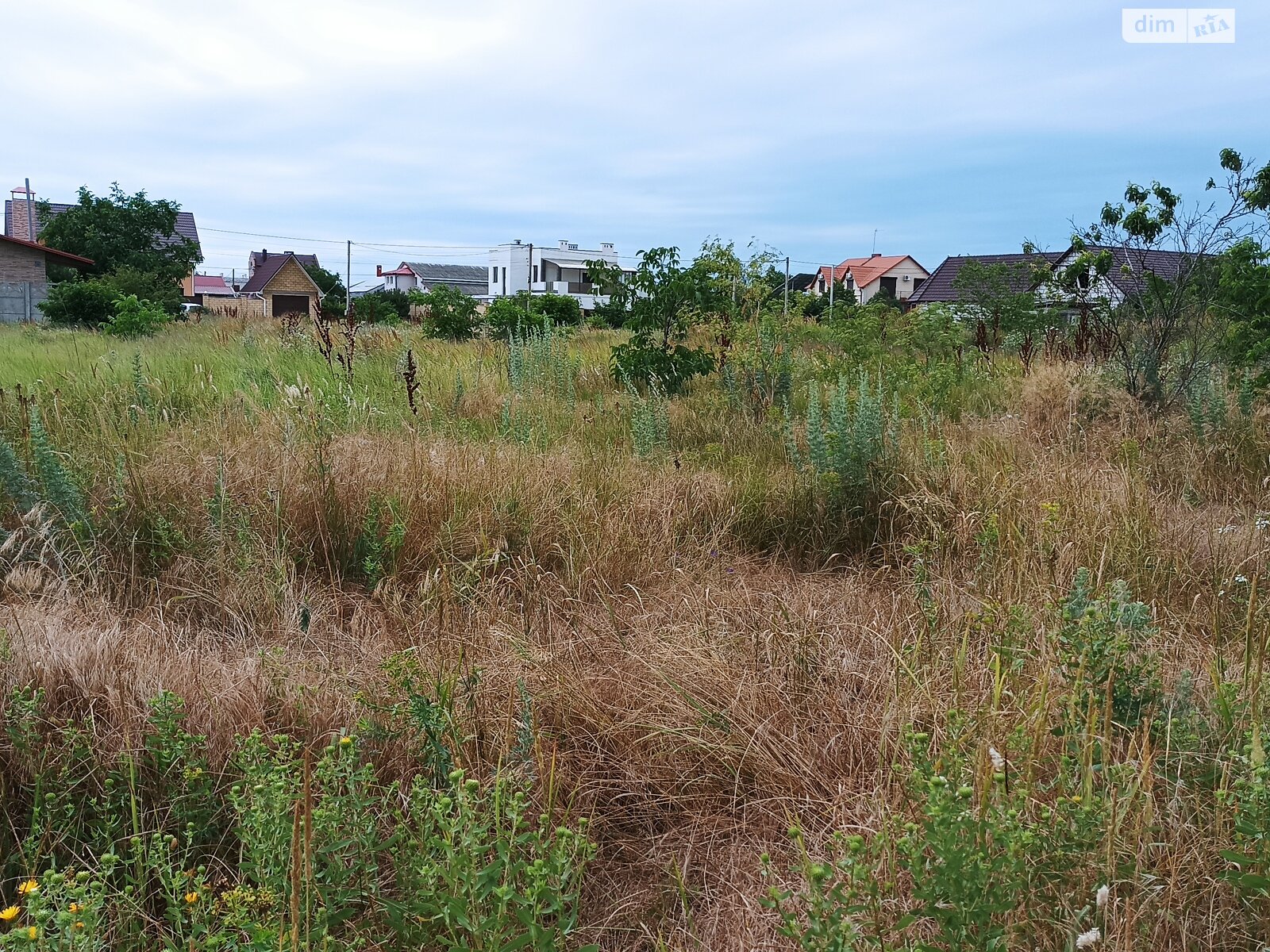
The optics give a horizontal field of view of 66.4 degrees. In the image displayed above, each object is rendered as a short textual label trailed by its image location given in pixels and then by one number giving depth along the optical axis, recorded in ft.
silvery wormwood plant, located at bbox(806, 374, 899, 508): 13.41
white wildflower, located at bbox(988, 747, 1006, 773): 5.11
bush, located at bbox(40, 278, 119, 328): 72.33
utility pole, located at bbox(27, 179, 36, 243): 129.03
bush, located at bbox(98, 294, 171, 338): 49.57
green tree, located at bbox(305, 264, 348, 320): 179.11
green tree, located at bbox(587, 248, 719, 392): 24.80
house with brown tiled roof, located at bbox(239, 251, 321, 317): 170.60
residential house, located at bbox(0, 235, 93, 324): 80.43
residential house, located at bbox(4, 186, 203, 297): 127.85
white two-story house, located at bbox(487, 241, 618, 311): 209.87
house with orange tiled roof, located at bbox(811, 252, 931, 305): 217.56
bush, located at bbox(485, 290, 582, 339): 41.68
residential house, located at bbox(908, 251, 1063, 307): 127.76
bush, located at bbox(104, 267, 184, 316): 85.71
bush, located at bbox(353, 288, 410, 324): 90.07
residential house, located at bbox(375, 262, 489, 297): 246.88
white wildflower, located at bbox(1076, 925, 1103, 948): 4.55
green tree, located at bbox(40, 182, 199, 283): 109.09
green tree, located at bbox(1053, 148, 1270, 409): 20.34
